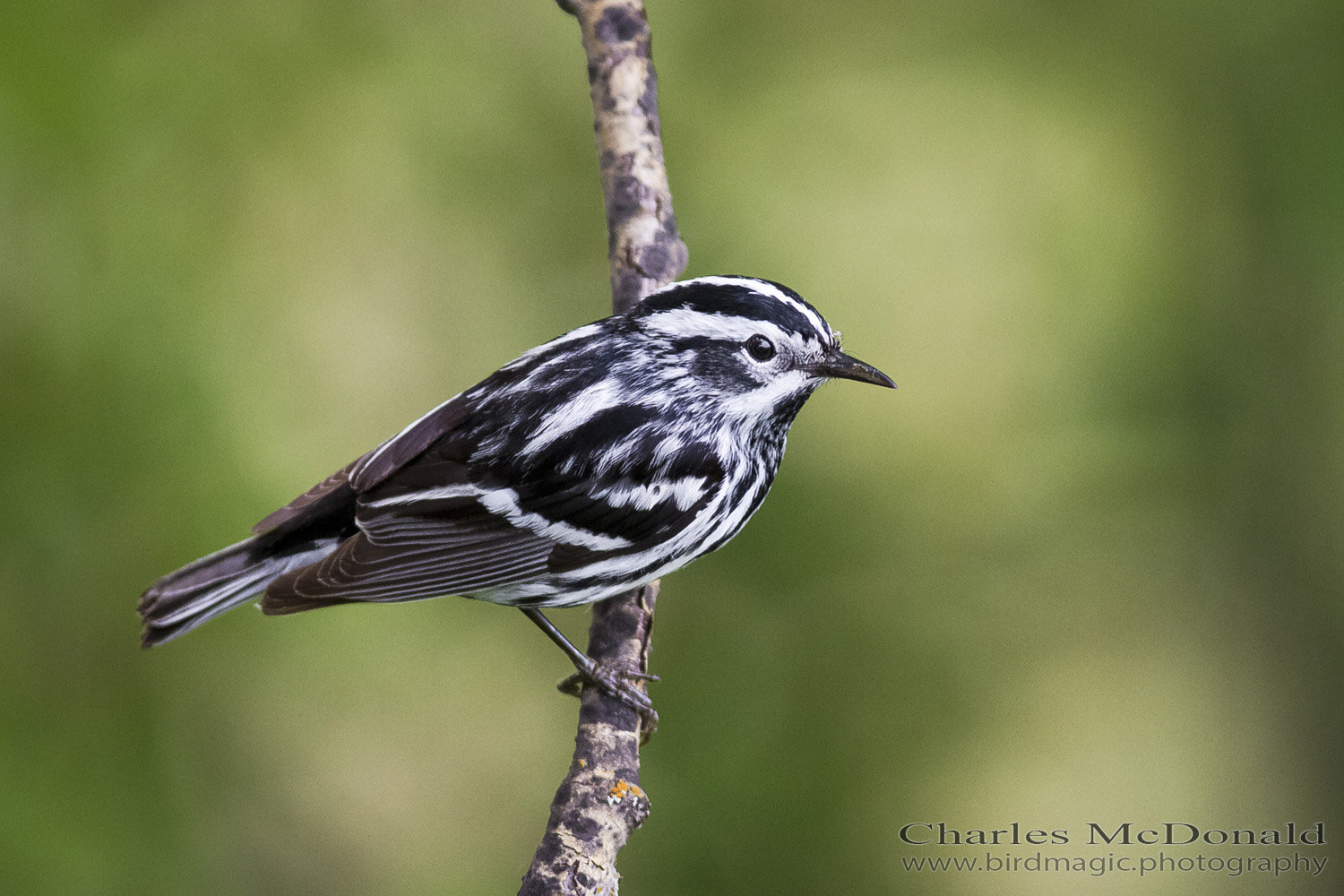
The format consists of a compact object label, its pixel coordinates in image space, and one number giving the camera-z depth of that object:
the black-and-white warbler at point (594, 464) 4.62
